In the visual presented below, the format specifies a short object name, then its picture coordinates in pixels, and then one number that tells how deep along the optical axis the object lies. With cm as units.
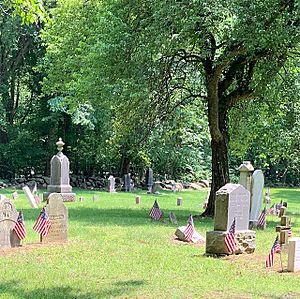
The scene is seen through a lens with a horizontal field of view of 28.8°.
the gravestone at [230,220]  1132
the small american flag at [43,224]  1210
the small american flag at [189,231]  1318
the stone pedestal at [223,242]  1127
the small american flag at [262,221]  1620
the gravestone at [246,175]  1653
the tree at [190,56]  1546
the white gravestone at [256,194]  1677
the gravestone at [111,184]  3244
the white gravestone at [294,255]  972
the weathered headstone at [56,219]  1241
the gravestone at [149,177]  3712
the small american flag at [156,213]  1772
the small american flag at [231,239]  1124
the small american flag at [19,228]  1172
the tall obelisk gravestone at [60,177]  2377
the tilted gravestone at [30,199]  2089
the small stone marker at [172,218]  1696
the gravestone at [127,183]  3462
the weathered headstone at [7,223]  1158
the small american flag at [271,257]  1015
